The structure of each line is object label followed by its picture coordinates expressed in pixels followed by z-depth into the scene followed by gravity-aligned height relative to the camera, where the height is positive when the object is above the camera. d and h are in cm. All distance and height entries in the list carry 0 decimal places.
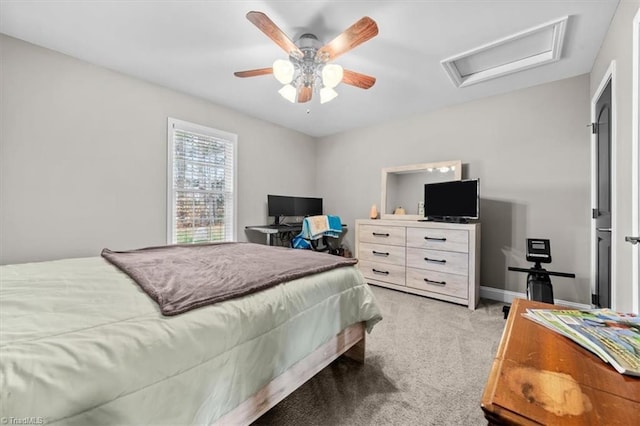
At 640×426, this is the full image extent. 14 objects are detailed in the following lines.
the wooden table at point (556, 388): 44 -34
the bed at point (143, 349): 66 -44
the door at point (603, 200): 214 +13
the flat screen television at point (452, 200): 302 +17
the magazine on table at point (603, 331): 58 -31
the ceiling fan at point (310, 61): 170 +119
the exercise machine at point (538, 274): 241 -55
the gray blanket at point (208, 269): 109 -33
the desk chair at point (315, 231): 396 -28
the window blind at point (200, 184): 321 +37
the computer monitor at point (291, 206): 416 +12
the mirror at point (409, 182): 351 +47
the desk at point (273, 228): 367 -23
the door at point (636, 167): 146 +28
